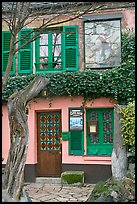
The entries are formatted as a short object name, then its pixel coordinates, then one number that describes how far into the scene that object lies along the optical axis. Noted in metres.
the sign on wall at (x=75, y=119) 9.77
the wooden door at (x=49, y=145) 10.14
